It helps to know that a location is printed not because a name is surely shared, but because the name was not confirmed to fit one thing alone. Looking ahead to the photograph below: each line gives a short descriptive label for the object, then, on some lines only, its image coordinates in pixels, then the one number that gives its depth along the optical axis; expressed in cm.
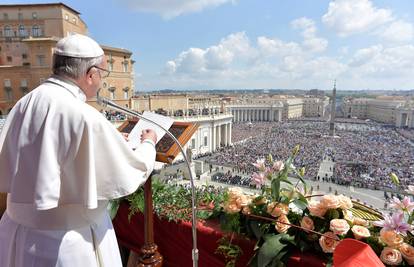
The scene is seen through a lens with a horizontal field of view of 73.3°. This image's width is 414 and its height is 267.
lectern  217
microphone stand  180
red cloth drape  216
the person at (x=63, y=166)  128
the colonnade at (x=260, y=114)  8012
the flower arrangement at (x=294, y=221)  164
